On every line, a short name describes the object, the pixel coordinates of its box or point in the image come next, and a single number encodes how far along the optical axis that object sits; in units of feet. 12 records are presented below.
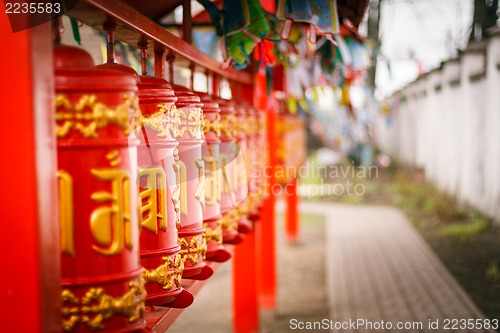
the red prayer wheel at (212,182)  8.18
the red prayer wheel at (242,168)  10.18
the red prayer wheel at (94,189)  4.58
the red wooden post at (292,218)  33.73
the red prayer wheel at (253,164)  11.40
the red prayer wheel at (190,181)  6.84
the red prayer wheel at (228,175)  9.22
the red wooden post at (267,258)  21.06
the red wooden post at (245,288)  15.26
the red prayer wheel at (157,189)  6.00
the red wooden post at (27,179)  4.02
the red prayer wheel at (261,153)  12.78
